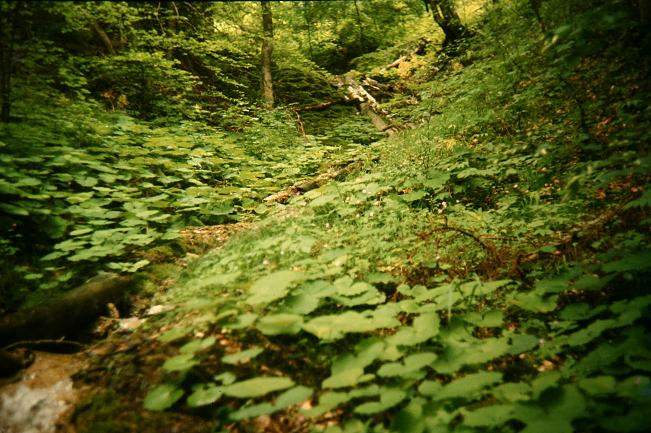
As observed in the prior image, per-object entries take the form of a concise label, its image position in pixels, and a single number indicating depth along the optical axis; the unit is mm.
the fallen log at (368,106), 8132
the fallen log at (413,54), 11202
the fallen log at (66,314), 2381
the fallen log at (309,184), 5100
